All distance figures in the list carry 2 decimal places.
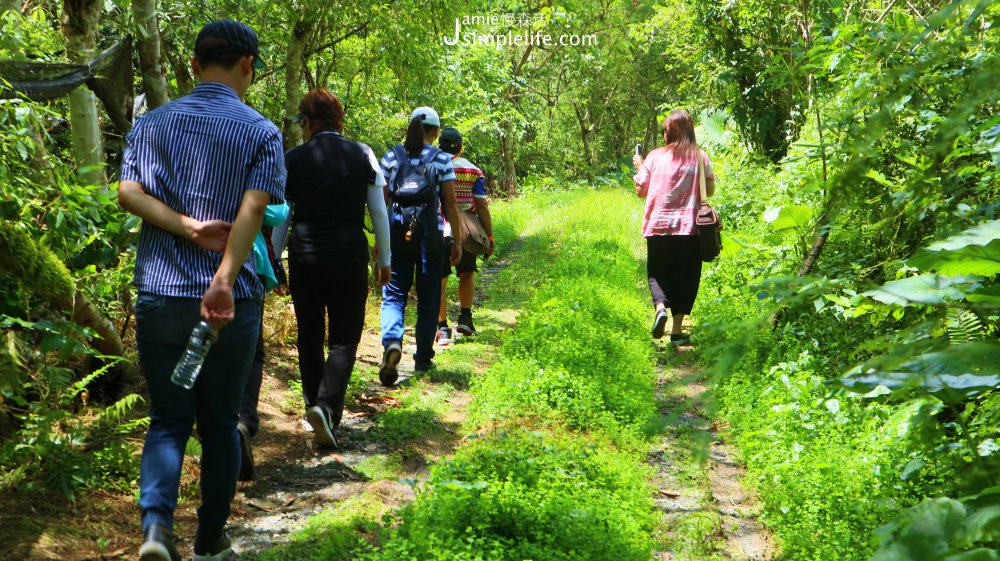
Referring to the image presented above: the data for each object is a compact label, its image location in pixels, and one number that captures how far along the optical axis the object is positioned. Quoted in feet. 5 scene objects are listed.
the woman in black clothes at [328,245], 16.72
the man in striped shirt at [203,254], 10.17
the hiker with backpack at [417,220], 21.95
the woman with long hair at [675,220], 25.61
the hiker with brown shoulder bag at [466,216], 26.71
